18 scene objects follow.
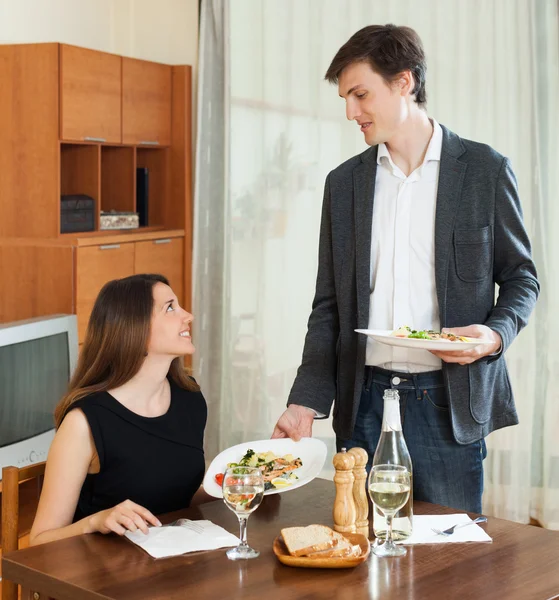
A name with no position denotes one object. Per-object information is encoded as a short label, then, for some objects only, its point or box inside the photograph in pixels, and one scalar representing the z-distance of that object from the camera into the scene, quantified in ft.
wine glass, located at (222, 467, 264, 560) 9.02
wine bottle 9.42
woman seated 10.54
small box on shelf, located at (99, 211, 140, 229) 20.65
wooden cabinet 19.05
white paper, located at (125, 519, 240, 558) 9.24
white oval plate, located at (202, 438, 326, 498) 10.41
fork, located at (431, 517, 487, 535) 9.65
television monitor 16.31
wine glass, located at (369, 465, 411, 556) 9.09
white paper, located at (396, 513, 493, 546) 9.52
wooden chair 10.12
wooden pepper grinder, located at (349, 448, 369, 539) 9.74
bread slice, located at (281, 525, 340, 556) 9.04
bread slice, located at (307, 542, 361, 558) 9.00
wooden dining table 8.61
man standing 11.27
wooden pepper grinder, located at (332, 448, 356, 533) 9.58
